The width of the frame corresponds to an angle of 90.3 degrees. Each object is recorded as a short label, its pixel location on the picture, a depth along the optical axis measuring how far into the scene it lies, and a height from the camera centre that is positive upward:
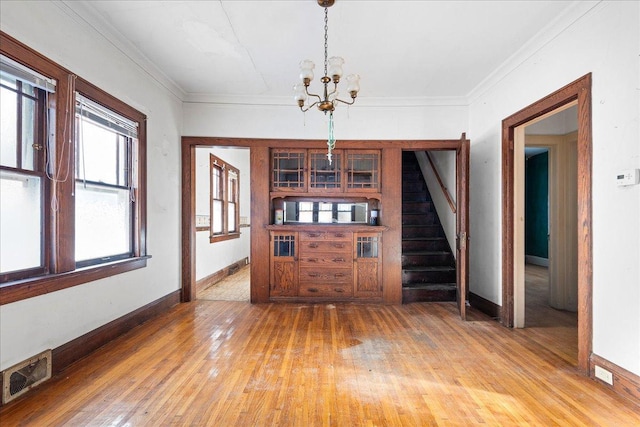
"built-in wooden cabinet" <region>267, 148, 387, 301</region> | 4.44 -0.36
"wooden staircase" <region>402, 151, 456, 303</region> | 4.50 -0.55
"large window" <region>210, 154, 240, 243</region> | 5.85 +0.27
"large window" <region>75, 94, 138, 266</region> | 2.71 +0.28
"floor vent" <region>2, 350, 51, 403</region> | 2.01 -1.09
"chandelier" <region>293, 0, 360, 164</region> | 2.41 +1.07
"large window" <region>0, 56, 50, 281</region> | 2.08 +0.30
